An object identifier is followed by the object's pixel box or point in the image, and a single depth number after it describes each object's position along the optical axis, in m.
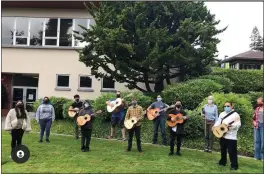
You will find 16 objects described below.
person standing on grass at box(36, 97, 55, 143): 11.12
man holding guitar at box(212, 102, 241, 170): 7.93
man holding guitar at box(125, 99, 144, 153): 9.70
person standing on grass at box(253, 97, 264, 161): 7.93
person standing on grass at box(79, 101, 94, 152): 9.74
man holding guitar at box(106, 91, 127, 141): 11.53
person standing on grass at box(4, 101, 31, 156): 9.23
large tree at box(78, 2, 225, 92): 13.62
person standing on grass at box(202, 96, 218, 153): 10.09
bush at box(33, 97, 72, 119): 15.08
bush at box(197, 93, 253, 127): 11.01
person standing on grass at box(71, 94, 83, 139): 11.48
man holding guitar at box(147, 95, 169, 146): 10.84
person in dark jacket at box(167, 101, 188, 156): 9.32
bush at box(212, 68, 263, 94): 12.78
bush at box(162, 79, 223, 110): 12.70
